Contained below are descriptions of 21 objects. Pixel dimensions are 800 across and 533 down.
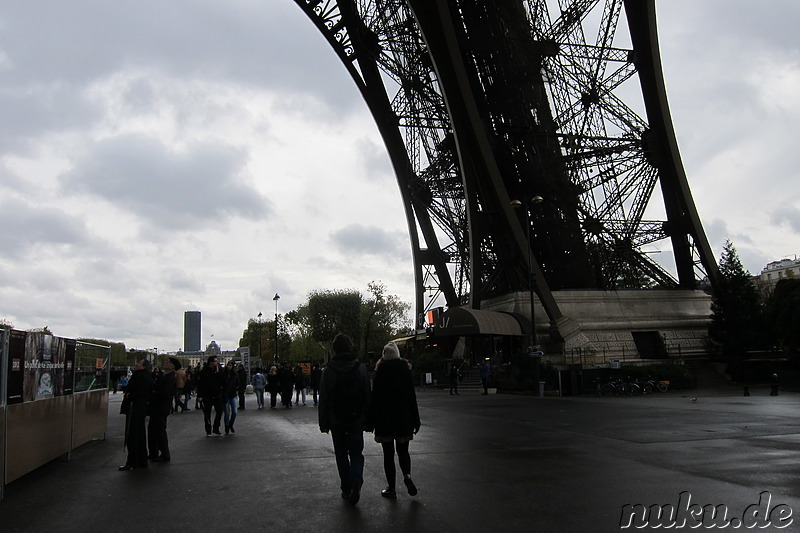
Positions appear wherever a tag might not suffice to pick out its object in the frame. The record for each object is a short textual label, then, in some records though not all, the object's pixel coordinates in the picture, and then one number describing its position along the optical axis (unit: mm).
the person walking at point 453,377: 32375
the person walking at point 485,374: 30531
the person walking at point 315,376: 26772
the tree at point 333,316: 76688
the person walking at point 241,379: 22105
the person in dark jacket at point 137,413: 9766
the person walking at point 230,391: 14601
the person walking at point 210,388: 13820
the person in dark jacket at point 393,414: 6891
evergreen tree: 34156
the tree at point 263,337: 115438
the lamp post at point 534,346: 28078
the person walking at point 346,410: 6750
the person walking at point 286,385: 24719
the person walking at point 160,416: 10406
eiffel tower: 35344
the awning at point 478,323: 34625
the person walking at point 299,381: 28159
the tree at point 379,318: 78125
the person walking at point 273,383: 24766
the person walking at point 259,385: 24828
